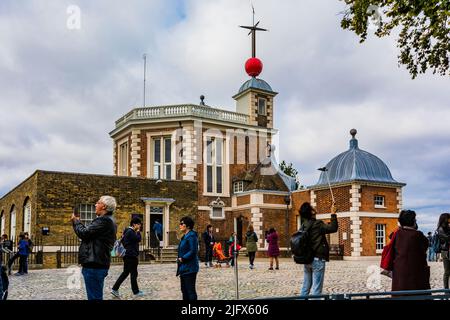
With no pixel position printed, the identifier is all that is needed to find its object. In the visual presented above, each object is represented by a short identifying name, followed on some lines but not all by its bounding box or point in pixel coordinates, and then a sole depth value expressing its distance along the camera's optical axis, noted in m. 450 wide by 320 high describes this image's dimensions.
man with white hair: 6.54
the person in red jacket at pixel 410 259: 6.57
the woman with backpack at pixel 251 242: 20.41
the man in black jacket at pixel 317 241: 7.99
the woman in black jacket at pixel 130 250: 11.27
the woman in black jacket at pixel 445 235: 9.95
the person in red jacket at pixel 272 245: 19.92
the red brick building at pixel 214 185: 28.61
